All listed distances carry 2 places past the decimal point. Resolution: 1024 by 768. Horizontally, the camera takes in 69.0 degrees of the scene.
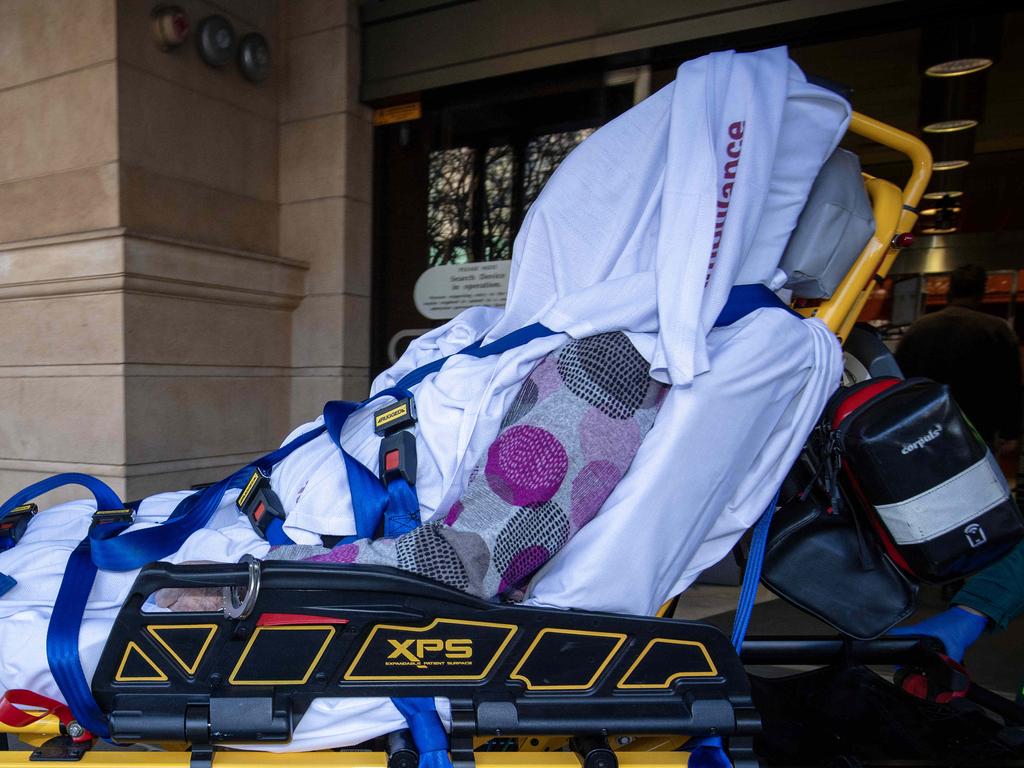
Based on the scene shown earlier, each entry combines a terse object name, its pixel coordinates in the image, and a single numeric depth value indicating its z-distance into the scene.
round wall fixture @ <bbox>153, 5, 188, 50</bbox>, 3.75
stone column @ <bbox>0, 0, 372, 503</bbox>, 3.71
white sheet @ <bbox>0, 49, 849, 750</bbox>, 1.20
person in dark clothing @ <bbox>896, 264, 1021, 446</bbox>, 3.70
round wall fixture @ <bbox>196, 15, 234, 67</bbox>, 3.93
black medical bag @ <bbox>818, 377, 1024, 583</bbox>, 1.24
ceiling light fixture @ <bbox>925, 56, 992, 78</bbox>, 3.46
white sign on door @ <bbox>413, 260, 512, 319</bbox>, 4.17
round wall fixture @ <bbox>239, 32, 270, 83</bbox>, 4.13
